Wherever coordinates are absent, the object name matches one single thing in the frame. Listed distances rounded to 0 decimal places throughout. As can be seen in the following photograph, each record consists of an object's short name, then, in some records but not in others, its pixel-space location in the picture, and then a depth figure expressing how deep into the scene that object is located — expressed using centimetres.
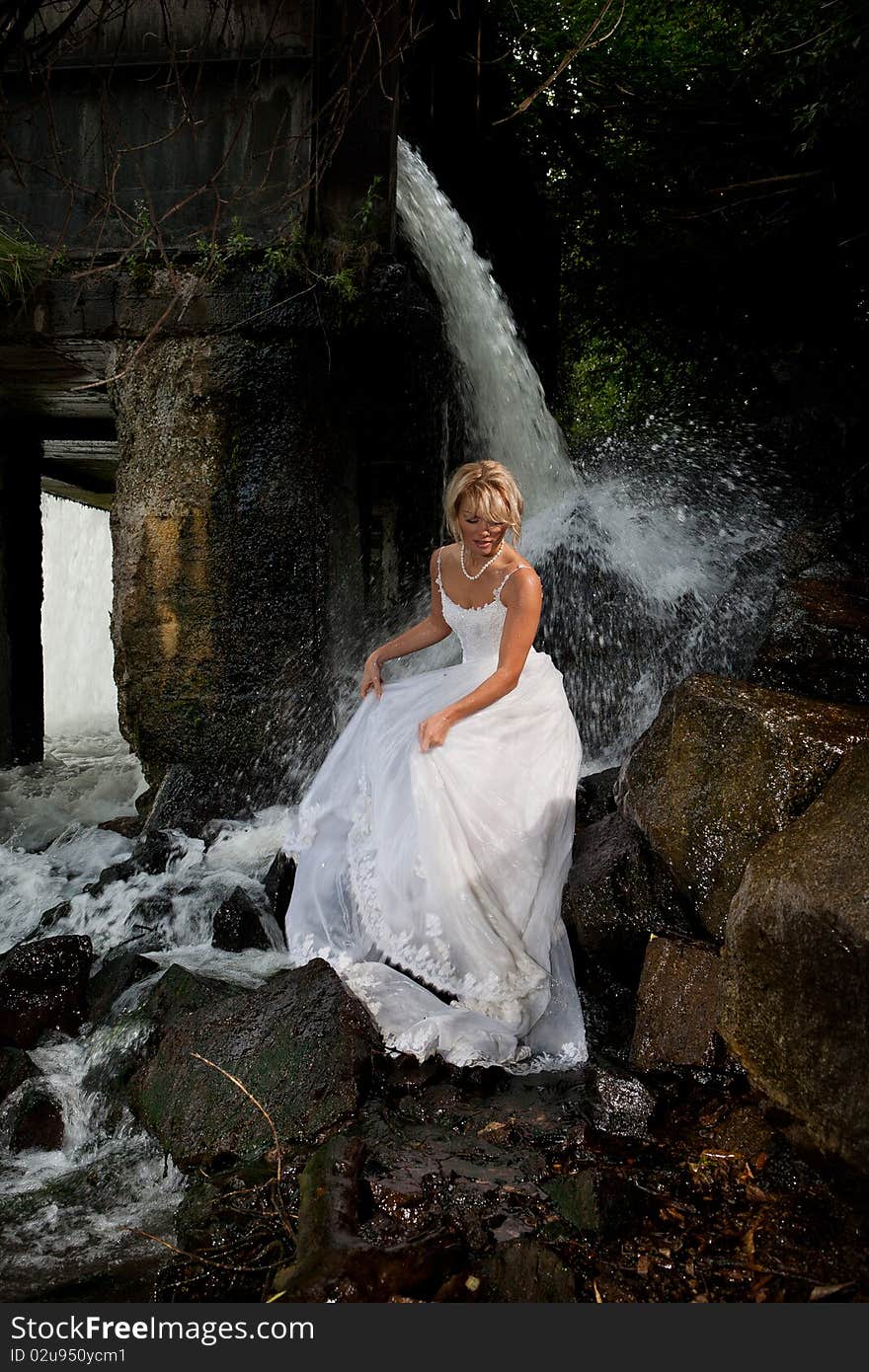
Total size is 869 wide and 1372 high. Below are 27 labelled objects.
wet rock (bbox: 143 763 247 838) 669
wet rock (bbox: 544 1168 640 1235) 262
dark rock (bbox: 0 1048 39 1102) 364
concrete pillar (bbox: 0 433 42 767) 992
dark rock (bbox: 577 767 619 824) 507
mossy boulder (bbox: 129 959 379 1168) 325
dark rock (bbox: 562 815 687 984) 392
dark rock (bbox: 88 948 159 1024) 425
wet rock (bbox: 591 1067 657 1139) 313
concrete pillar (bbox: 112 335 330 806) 666
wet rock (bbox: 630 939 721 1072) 342
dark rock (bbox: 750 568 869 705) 496
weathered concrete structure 644
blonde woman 385
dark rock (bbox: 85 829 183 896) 583
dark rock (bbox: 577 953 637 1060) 379
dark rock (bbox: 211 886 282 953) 493
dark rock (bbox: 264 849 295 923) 512
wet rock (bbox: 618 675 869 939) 371
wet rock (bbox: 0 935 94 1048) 408
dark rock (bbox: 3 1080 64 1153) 338
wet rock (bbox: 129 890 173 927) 536
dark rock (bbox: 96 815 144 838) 696
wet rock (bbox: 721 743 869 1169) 247
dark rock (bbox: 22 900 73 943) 540
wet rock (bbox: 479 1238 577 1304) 230
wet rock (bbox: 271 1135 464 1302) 228
